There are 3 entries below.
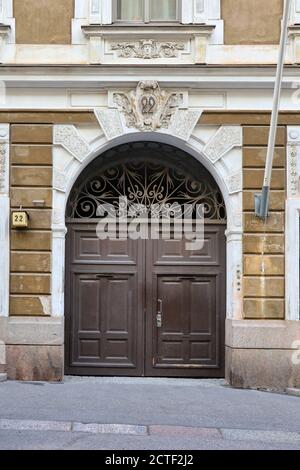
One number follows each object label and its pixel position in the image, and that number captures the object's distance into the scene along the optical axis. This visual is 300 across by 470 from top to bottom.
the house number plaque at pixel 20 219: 10.30
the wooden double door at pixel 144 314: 10.97
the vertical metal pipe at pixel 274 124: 9.63
